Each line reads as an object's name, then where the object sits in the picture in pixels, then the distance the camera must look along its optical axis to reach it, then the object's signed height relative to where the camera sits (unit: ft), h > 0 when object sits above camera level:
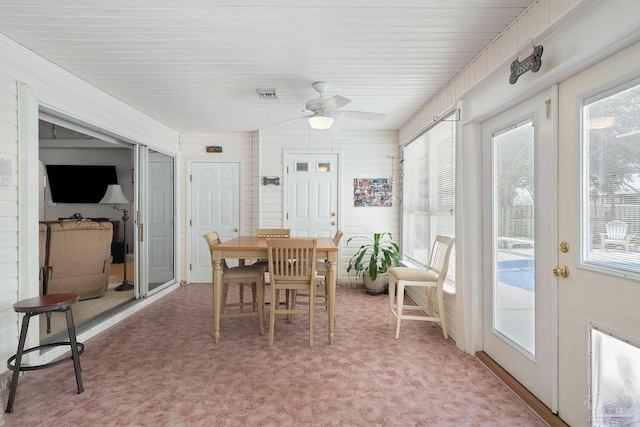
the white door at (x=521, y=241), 6.62 -0.61
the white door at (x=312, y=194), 17.72 +1.03
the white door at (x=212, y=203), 18.06 +0.56
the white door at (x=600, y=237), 4.92 -0.37
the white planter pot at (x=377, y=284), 16.21 -3.38
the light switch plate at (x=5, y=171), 7.96 +1.02
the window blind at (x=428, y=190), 11.59 +0.94
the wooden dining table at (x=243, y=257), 10.30 -1.37
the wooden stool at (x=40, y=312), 7.02 -2.33
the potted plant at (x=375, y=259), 16.22 -2.28
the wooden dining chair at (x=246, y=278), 10.87 -2.08
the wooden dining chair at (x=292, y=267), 9.89 -1.61
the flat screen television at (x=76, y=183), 21.98 +1.99
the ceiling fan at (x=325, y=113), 10.30 +3.26
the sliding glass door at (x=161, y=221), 16.46 -0.37
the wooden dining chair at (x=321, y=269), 11.39 -1.92
